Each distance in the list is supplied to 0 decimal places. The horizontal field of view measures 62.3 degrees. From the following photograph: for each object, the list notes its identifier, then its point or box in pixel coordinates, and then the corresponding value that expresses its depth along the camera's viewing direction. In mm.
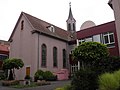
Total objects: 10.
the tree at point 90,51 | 10976
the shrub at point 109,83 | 4397
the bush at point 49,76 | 15039
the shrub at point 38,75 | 14192
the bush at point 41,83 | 11302
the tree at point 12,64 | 13789
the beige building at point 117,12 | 10000
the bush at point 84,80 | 6511
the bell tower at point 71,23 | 29599
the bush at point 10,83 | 12364
